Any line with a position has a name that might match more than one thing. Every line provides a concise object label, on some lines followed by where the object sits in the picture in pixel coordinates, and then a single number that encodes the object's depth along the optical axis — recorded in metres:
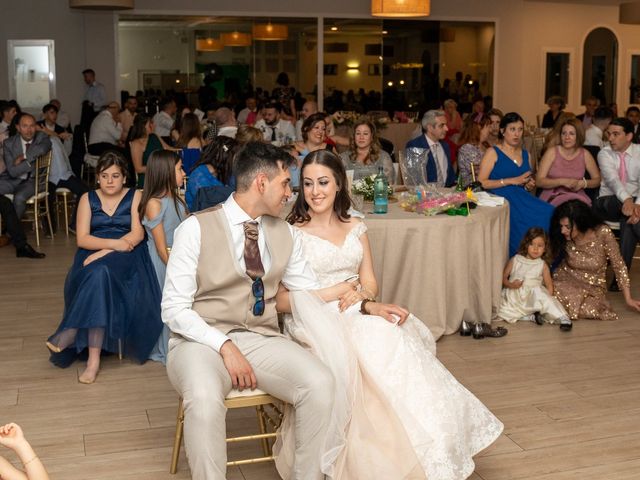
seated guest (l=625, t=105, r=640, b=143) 11.71
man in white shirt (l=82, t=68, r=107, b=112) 14.35
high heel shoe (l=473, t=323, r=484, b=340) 5.48
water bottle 5.42
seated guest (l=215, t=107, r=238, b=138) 10.01
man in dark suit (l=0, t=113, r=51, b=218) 8.67
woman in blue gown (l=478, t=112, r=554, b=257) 6.39
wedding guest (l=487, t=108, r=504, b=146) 9.13
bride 3.15
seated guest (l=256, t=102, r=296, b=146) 10.58
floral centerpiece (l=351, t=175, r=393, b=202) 5.82
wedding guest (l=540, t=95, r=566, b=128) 13.52
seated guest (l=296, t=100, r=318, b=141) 11.48
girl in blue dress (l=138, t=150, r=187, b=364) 5.00
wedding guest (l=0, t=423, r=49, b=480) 2.50
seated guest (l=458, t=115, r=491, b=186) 7.21
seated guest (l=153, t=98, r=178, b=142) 13.04
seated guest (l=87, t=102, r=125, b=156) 12.03
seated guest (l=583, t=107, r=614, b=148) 9.07
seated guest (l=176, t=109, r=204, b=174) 8.53
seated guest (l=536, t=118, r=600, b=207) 6.92
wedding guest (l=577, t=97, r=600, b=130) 13.12
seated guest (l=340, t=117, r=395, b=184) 6.75
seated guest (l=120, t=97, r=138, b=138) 13.62
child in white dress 5.86
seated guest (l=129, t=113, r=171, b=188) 9.48
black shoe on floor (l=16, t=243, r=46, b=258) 8.10
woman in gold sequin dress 6.03
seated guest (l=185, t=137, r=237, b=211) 5.72
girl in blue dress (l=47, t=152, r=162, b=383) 4.77
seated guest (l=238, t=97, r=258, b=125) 13.82
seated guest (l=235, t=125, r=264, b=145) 6.71
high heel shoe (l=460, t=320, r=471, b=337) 5.52
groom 2.99
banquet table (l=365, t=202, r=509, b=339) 5.29
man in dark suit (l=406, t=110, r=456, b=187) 7.34
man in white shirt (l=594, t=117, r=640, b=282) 6.95
